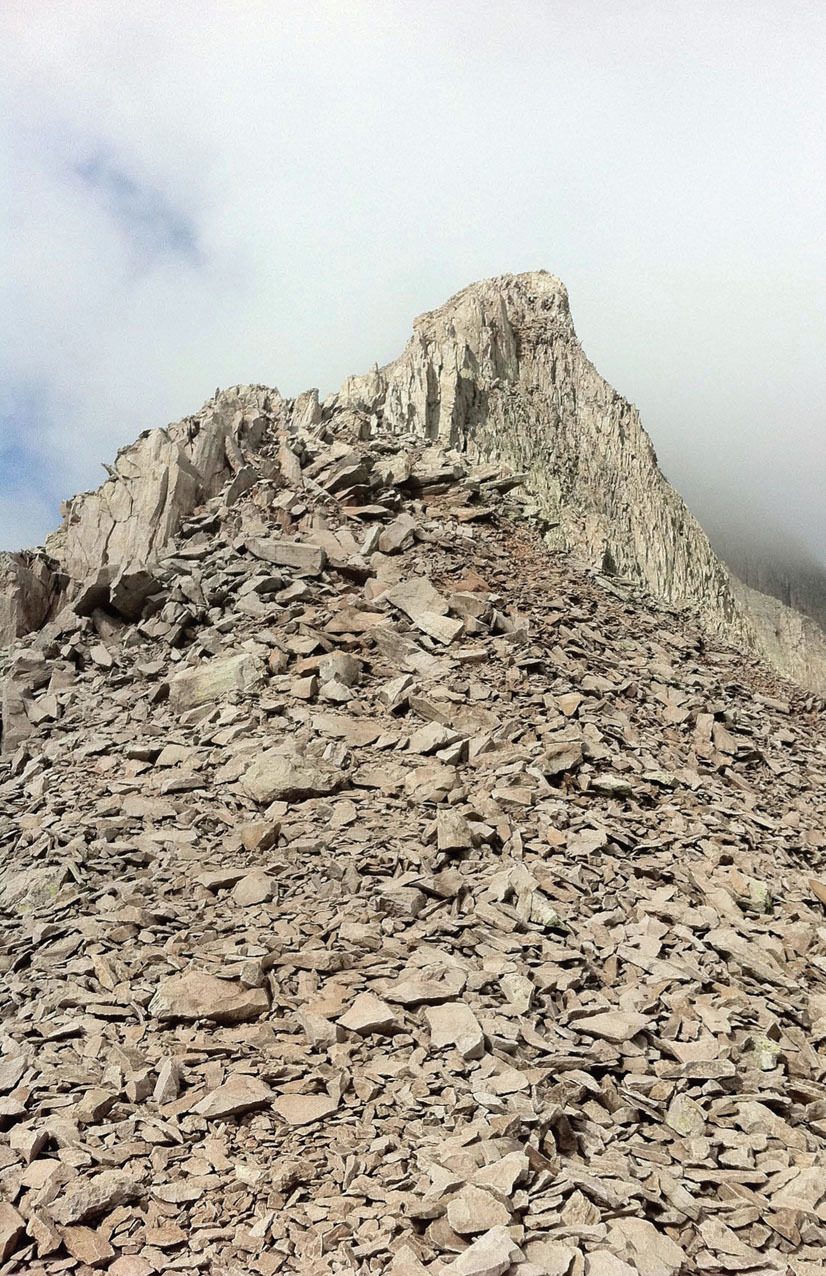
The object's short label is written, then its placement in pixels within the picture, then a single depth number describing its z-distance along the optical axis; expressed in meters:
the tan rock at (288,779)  10.36
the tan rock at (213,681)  12.57
